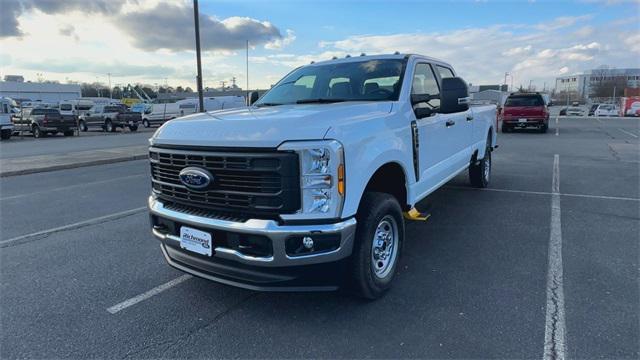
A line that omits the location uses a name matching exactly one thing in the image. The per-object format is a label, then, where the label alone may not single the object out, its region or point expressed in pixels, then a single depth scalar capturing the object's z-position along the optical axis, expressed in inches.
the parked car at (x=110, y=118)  1198.9
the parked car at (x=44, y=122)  1007.9
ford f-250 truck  113.8
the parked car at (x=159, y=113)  1514.5
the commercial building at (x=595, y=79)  4231.8
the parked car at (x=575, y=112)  2109.5
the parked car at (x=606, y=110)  1904.5
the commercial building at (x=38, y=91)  3651.6
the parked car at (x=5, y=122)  917.2
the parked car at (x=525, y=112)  839.7
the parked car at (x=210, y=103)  1541.7
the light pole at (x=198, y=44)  556.2
